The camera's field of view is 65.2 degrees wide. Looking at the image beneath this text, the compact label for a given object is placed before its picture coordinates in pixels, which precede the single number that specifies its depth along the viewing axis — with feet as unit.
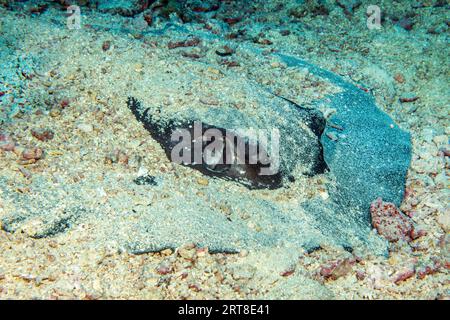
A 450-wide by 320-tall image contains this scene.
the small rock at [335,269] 7.84
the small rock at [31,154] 8.66
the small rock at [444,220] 9.40
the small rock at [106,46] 11.55
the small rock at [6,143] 8.79
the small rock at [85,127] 9.64
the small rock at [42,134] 9.20
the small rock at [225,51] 13.03
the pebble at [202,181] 8.97
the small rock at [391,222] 9.15
